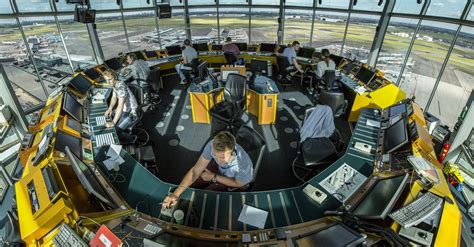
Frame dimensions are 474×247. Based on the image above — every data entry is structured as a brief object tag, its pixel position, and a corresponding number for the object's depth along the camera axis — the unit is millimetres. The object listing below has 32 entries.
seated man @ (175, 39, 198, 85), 7250
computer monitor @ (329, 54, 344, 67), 6920
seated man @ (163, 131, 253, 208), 2217
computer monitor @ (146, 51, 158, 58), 8110
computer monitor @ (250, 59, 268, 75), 6348
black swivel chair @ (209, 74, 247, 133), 4867
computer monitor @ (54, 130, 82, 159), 2797
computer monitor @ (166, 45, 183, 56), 8432
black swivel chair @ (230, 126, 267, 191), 2725
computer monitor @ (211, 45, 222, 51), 8831
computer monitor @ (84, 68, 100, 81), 5417
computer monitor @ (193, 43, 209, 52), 8680
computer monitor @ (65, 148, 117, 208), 1932
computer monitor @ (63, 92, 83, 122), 3619
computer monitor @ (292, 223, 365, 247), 1580
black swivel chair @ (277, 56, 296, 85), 6946
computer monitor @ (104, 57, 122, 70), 6480
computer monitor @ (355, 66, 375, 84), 5590
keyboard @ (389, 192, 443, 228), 1872
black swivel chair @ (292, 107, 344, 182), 3289
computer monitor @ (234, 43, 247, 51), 8708
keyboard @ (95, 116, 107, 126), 3729
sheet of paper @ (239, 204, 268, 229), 2137
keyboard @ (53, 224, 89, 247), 1741
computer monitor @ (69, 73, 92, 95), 4613
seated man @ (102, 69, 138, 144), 3723
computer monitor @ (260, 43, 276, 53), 8586
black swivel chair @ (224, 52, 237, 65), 7578
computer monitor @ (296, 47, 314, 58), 8008
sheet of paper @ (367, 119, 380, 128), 3736
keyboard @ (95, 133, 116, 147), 3238
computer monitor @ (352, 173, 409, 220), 1837
